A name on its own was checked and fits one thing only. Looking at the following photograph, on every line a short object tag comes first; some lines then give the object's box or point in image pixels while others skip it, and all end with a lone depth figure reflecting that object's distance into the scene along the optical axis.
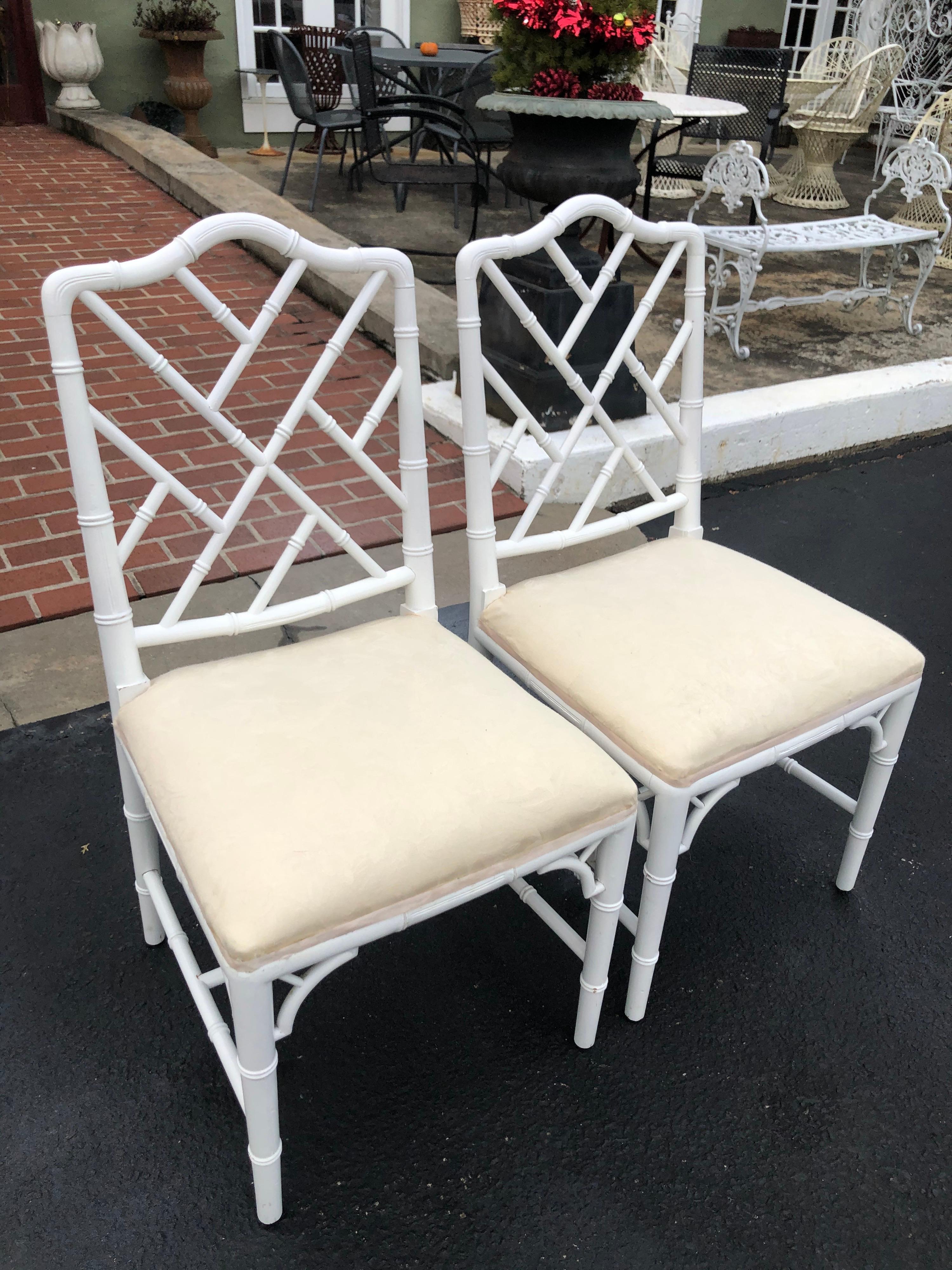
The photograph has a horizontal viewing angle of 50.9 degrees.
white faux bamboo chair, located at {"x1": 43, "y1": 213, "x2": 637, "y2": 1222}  1.13
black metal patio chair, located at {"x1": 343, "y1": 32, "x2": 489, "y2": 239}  4.57
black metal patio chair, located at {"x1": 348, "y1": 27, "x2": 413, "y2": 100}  5.72
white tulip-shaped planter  7.06
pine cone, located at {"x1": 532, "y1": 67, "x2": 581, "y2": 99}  2.98
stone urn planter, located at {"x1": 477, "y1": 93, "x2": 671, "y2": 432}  3.00
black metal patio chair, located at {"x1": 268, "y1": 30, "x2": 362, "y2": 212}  5.77
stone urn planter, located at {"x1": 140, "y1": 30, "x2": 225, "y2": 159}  7.20
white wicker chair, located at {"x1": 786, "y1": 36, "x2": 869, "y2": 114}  7.30
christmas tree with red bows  2.88
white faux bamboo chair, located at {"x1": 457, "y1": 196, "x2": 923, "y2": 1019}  1.42
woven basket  7.88
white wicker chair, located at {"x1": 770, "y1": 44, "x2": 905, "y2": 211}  6.59
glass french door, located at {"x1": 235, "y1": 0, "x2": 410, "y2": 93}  7.69
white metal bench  3.97
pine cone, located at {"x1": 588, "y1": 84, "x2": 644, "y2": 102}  3.02
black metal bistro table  5.71
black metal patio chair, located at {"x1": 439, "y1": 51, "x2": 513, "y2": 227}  5.42
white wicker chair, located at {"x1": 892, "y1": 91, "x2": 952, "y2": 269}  5.81
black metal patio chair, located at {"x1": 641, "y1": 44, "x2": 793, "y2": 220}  6.14
